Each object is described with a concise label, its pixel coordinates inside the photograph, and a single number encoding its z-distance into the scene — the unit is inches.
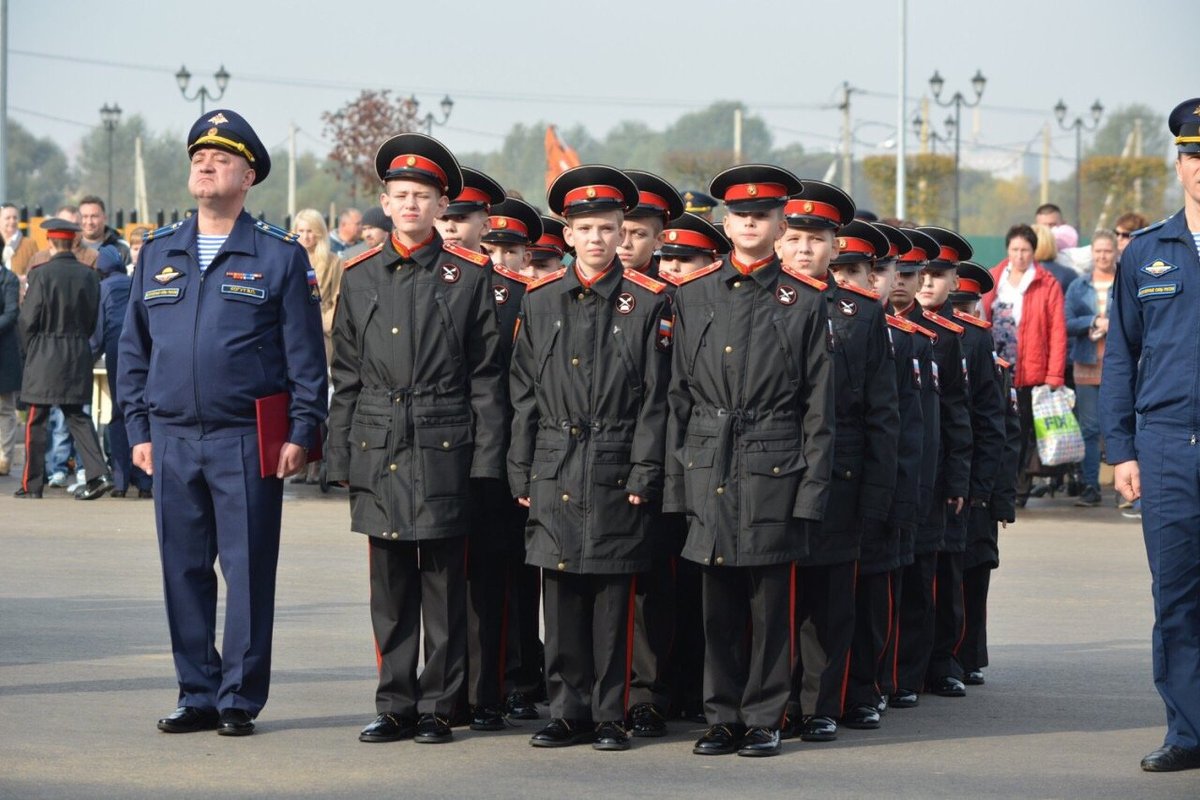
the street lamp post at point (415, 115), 2070.6
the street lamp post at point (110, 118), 2114.9
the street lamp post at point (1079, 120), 2276.1
